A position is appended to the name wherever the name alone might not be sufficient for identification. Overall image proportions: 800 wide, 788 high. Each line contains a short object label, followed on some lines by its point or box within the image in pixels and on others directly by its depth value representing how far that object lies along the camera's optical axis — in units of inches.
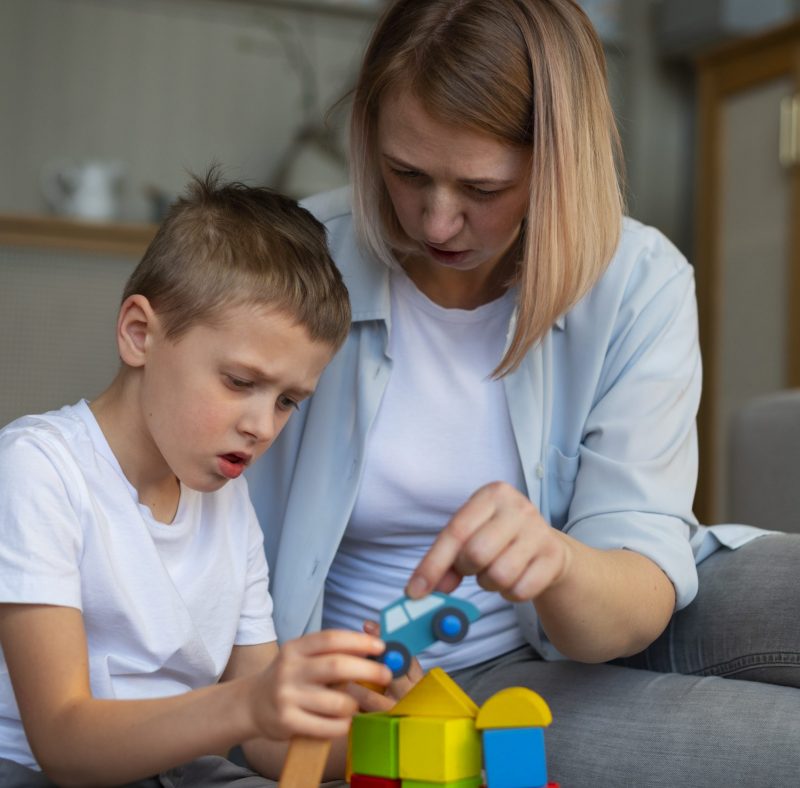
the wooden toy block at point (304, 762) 33.9
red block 35.7
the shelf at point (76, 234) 122.3
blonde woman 47.4
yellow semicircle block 34.8
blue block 34.8
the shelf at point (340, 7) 145.9
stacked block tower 34.8
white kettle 128.9
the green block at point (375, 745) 35.7
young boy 38.0
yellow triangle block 36.0
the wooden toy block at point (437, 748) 34.6
